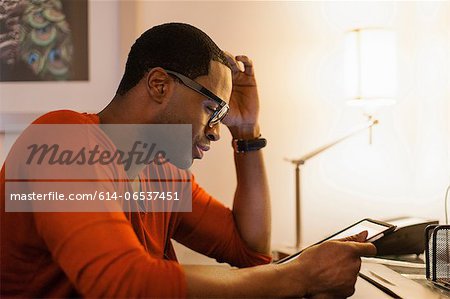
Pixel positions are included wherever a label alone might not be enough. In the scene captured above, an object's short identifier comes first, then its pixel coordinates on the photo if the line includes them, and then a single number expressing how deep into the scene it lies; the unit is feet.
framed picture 4.96
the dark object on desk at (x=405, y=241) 3.88
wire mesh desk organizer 3.03
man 2.23
